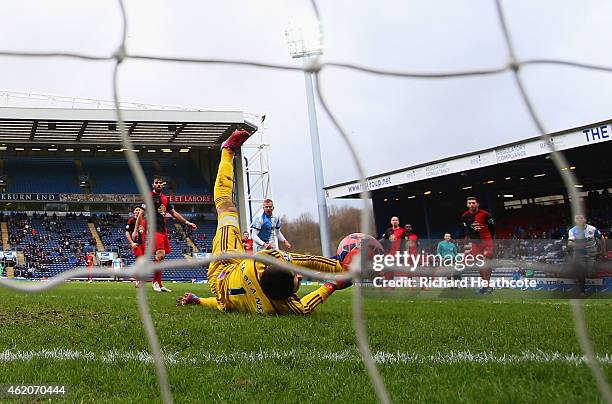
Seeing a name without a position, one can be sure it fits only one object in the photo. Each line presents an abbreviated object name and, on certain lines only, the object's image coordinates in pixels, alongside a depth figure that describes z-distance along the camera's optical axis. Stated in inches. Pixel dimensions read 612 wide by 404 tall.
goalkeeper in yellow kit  161.8
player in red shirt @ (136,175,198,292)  282.0
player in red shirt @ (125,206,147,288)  337.1
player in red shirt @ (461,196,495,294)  336.8
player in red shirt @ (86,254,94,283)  870.4
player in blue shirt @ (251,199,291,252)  332.2
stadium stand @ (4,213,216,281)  1017.5
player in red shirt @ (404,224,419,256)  442.6
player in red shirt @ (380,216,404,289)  414.6
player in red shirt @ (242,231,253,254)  496.6
